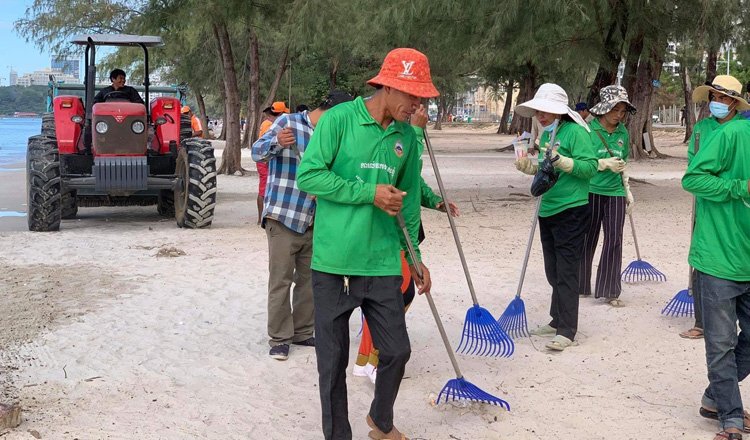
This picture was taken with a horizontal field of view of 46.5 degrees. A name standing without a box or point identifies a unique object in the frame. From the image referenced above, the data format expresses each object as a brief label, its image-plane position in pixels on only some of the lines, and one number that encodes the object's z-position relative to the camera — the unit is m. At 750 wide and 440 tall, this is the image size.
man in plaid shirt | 6.05
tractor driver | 12.66
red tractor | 11.85
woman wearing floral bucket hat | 7.56
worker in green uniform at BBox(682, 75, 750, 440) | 4.53
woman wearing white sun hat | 6.37
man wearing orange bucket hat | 4.00
